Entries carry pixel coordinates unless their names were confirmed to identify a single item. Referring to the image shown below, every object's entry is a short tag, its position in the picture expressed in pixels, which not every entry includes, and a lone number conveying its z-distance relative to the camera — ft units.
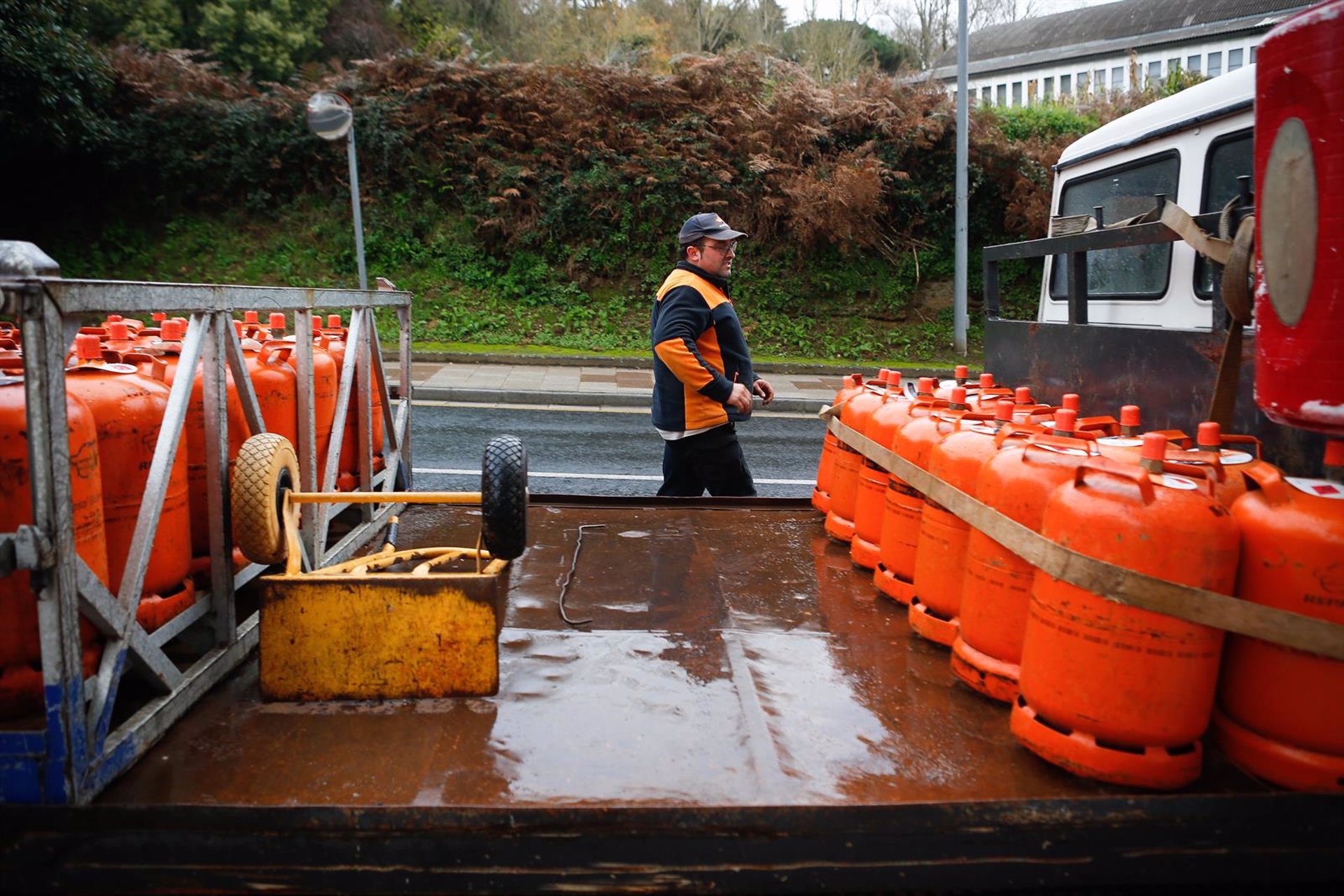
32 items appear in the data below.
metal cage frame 6.48
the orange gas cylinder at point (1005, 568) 8.85
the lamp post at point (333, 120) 46.65
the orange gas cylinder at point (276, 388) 12.22
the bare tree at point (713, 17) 100.94
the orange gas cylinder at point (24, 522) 7.26
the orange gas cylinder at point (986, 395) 12.41
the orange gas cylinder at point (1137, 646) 7.41
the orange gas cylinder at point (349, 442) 15.70
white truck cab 12.66
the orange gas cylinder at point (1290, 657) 7.13
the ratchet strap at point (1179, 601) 7.02
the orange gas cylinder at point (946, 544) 10.23
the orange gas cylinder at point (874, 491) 12.84
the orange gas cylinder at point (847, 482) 14.39
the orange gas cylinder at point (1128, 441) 9.12
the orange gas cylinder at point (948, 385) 13.80
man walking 15.85
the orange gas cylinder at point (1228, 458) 8.16
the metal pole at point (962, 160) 53.88
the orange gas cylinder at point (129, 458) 8.71
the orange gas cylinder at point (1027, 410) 11.30
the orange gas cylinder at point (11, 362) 8.82
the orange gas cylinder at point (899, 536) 11.59
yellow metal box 8.78
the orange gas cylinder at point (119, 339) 11.20
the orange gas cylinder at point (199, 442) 10.47
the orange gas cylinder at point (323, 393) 13.97
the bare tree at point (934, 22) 116.37
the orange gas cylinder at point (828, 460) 15.71
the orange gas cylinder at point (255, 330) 15.31
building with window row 121.39
